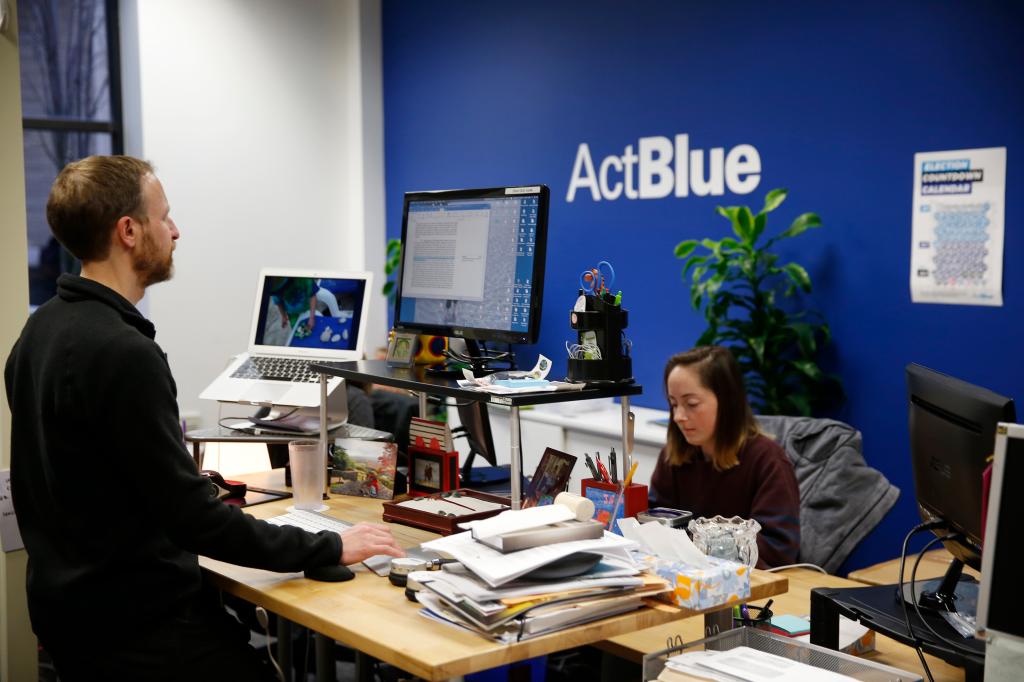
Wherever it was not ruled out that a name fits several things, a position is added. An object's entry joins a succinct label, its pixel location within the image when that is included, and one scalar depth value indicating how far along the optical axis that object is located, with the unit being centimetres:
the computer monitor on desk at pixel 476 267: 223
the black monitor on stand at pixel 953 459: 170
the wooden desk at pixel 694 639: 188
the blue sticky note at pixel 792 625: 203
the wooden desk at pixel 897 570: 272
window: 541
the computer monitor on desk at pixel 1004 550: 132
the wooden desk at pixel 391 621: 150
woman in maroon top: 270
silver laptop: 280
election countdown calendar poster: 334
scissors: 223
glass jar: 197
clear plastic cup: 248
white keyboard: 220
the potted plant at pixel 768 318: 372
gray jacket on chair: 291
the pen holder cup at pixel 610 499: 207
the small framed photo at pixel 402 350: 256
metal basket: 159
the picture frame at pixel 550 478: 215
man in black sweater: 181
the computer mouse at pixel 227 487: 256
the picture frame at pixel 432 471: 252
